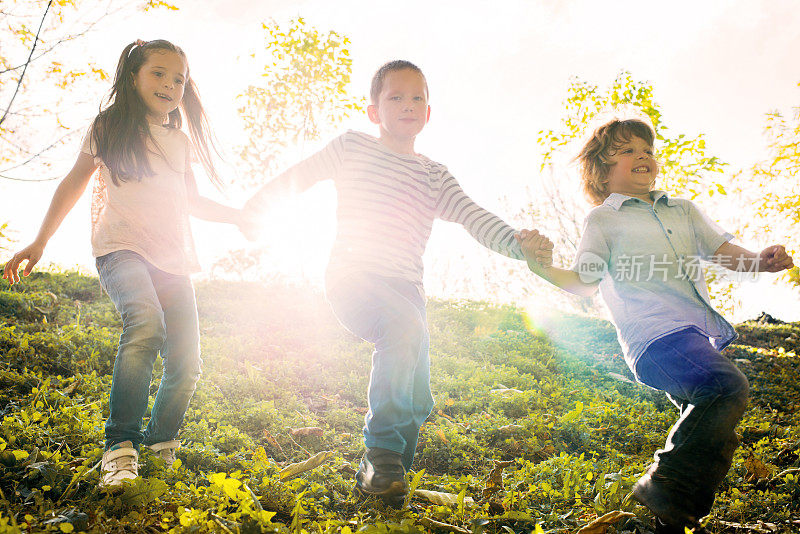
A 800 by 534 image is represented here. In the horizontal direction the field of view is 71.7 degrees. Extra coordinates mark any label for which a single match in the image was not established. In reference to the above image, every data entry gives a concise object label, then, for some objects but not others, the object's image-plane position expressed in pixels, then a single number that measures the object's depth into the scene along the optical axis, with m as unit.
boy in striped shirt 2.65
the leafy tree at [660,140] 9.30
